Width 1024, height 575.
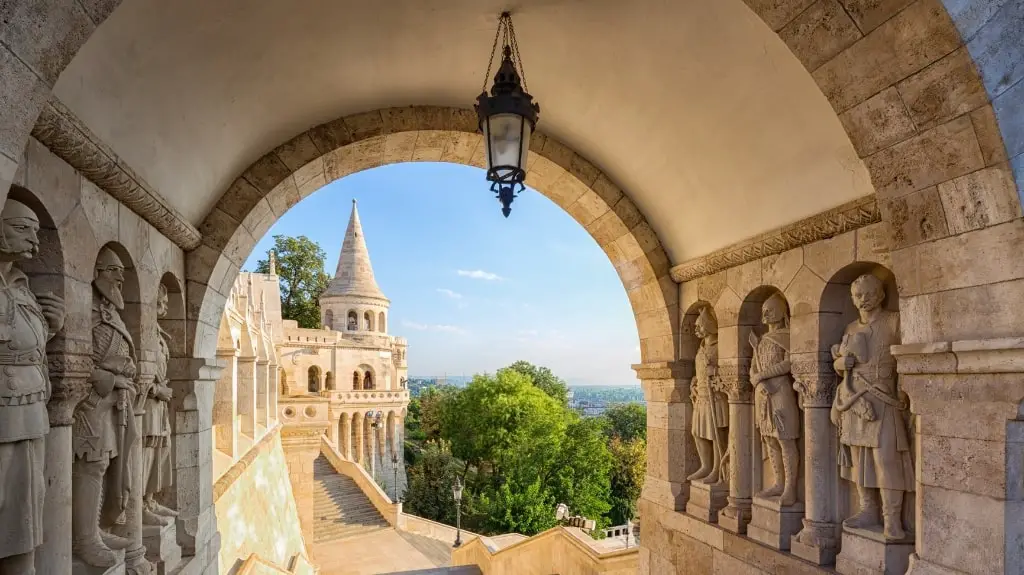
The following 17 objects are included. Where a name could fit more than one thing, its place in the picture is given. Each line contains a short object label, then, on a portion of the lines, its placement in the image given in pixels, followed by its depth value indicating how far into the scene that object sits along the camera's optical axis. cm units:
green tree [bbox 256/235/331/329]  3594
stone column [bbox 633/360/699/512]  557
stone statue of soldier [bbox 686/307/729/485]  510
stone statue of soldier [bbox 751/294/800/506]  428
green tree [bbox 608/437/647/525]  3206
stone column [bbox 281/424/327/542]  1623
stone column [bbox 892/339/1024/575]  238
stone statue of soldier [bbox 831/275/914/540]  342
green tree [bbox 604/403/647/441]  4662
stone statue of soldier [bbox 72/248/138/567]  294
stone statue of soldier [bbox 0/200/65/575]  217
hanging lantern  323
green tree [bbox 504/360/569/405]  4716
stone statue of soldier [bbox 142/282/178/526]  380
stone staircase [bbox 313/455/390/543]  1825
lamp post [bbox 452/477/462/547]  1779
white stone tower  3481
